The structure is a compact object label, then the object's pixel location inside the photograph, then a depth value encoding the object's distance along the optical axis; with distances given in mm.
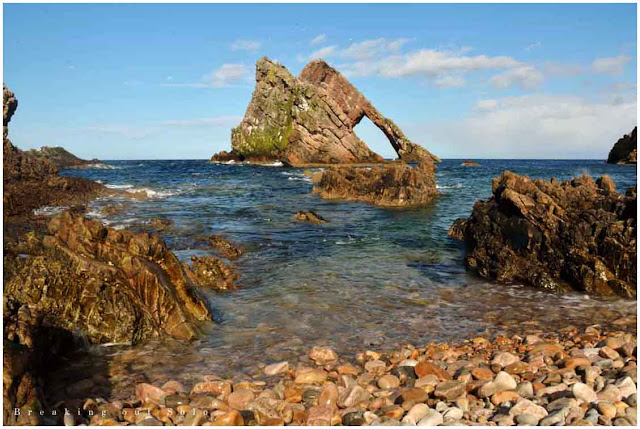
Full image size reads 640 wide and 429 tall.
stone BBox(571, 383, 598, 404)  5066
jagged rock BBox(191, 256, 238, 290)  10867
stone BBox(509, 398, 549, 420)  4793
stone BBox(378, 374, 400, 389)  5812
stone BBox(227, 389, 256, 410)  5359
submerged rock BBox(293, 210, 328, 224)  21394
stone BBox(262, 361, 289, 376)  6344
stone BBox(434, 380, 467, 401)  5344
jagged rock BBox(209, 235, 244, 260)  14236
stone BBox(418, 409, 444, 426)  4758
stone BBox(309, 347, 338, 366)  6732
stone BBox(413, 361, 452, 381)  5935
